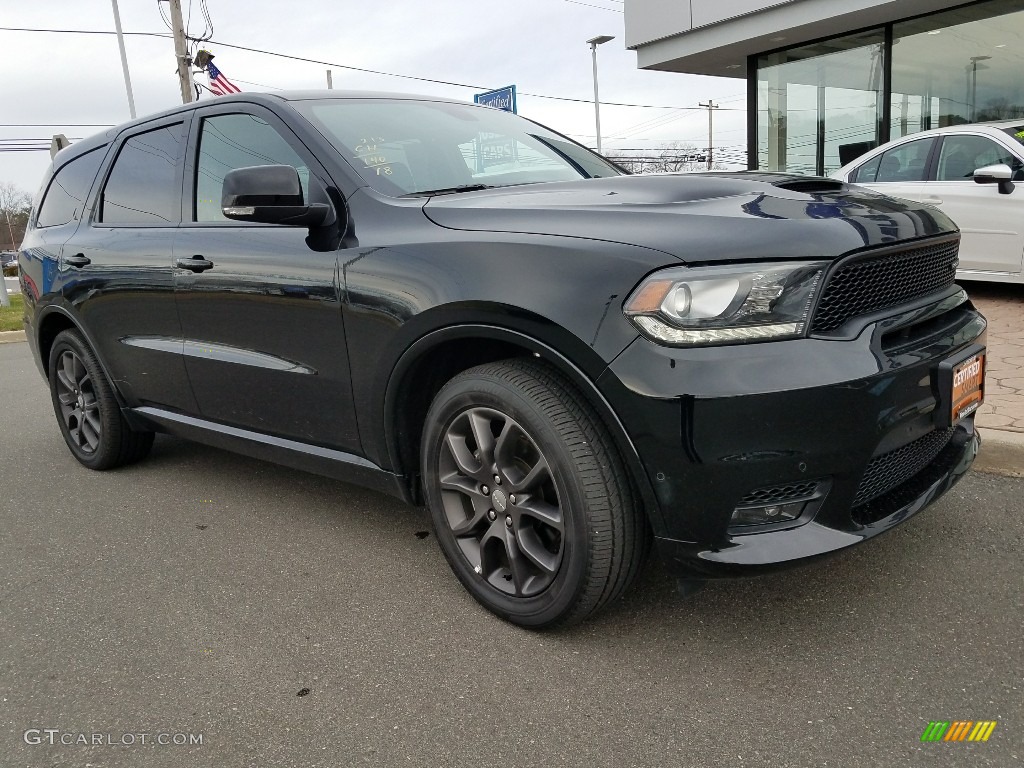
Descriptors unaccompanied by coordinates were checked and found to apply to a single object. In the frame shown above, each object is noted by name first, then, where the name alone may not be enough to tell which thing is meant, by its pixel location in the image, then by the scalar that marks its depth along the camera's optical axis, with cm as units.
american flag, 1711
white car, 662
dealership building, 1074
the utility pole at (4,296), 1571
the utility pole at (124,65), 2514
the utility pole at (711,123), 6056
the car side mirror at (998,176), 646
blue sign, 1005
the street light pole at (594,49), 3373
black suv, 203
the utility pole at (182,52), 1961
